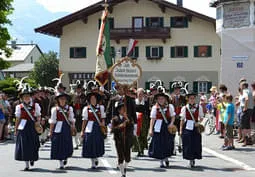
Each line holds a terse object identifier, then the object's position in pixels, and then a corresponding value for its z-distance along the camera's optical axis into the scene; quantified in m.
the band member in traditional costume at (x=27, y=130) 12.90
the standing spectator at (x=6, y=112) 21.14
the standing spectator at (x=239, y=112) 18.70
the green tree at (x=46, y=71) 67.38
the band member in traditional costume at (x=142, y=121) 15.77
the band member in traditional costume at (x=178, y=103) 16.33
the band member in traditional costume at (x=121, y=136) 11.68
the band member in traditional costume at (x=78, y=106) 17.50
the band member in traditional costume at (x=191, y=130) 13.10
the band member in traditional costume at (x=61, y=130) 12.98
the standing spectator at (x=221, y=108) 18.09
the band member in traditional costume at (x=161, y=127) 13.03
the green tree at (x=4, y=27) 43.91
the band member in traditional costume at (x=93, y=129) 12.99
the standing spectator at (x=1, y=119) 20.59
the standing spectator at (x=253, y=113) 17.60
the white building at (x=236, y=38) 21.17
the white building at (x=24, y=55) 104.81
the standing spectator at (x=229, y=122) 17.05
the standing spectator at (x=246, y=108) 17.85
